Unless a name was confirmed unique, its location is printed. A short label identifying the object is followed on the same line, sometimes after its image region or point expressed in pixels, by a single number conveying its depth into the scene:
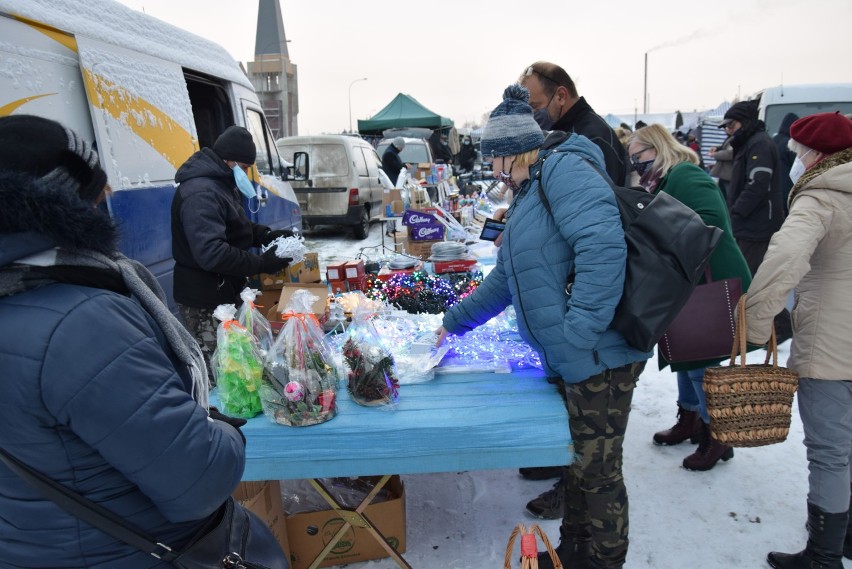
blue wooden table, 2.01
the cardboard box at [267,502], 2.16
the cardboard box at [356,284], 3.62
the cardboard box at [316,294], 2.79
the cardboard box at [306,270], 3.48
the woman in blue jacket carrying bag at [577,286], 1.83
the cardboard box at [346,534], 2.41
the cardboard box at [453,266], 3.93
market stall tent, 21.70
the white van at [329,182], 10.16
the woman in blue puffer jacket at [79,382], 0.95
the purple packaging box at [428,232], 4.92
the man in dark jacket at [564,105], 3.10
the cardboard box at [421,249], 4.91
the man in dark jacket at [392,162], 11.95
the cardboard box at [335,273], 3.59
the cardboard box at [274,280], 3.57
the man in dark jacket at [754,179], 4.97
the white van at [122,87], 2.90
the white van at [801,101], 8.43
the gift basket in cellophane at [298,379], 2.05
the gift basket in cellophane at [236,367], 2.08
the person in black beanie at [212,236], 2.85
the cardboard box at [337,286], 3.59
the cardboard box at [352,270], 3.60
